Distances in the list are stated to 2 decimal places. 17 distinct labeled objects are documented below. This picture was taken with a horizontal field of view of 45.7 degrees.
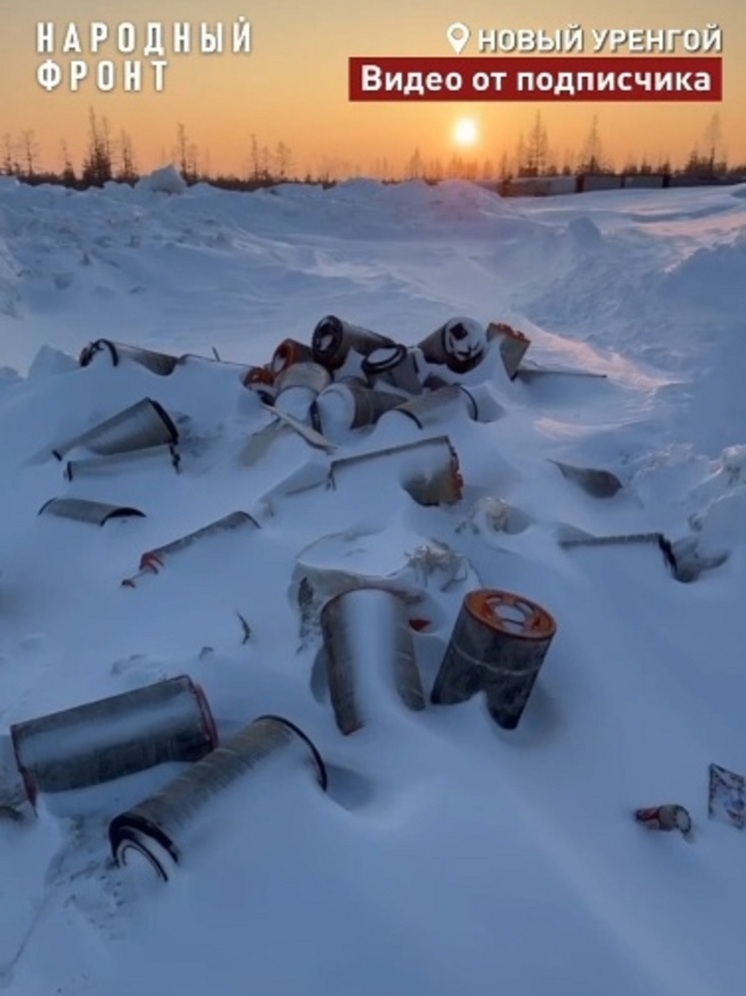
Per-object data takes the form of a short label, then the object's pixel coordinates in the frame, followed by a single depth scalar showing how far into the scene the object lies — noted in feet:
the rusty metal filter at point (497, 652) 9.57
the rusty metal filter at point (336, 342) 20.79
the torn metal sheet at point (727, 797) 9.57
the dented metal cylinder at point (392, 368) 20.17
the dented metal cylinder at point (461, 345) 21.39
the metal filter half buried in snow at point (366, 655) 9.77
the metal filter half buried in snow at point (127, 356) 21.17
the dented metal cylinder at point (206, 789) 7.61
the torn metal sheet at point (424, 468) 14.60
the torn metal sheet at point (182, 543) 13.56
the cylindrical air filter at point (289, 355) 21.25
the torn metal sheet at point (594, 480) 16.03
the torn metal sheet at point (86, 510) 15.61
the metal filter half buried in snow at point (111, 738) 8.91
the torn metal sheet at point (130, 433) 18.20
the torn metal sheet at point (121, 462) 17.35
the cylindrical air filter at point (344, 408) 18.26
